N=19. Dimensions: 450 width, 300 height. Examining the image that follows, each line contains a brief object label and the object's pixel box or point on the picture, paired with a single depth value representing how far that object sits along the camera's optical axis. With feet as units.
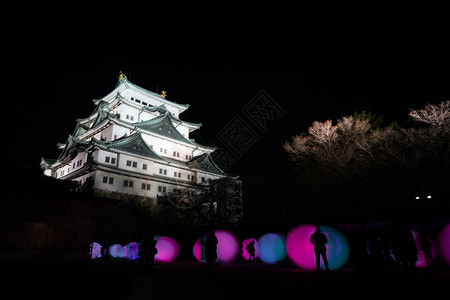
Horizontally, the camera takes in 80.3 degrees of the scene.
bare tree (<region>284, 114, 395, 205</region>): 71.51
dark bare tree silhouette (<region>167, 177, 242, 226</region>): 81.66
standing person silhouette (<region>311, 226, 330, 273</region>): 27.45
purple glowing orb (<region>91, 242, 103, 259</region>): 65.50
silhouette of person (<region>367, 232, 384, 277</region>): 24.40
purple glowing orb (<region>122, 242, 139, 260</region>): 60.39
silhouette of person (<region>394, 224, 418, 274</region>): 23.97
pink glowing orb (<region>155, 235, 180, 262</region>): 48.82
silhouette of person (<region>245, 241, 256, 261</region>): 44.09
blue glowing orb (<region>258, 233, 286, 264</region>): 39.42
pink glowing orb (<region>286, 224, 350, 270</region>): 29.32
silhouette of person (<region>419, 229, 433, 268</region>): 29.04
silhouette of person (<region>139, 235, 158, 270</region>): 33.50
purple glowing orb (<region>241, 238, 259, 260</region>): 45.83
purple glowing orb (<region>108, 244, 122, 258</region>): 67.87
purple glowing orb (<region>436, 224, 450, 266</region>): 28.25
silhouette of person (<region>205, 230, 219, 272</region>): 28.97
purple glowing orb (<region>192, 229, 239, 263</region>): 42.10
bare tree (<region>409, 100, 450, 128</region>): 55.93
